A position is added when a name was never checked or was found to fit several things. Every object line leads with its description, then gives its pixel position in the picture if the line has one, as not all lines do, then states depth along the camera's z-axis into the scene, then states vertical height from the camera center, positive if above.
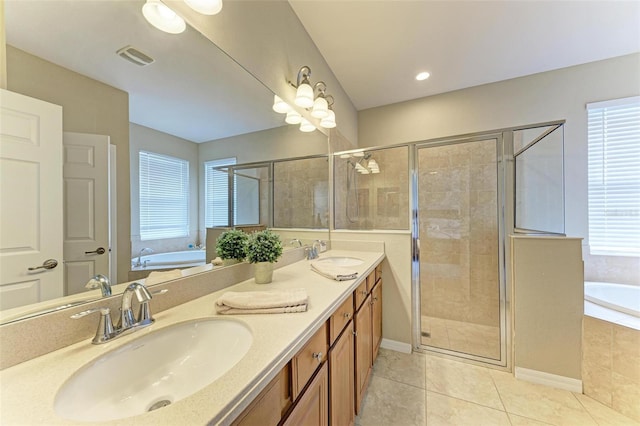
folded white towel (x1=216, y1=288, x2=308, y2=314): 0.84 -0.34
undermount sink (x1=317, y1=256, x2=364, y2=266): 1.82 -0.39
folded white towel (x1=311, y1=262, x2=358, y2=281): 1.27 -0.35
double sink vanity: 0.45 -0.38
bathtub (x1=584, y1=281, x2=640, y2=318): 1.66 -0.69
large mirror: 0.60 +0.41
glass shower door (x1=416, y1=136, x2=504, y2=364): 2.20 -0.36
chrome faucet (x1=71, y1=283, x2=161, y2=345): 0.64 -0.31
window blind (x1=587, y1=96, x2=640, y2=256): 2.10 +0.31
